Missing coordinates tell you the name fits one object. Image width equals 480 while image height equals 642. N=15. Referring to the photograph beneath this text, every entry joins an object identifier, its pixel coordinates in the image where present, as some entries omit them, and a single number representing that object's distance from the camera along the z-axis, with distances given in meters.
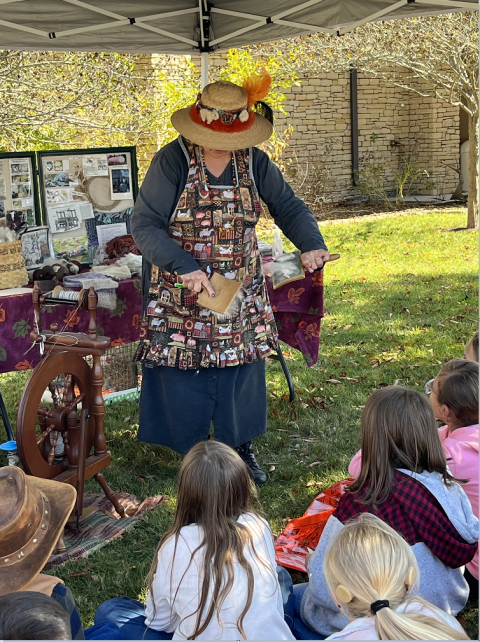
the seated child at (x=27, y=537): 1.81
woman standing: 3.38
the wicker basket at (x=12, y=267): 3.80
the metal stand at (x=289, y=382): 4.61
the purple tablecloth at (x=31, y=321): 3.65
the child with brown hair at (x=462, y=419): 2.68
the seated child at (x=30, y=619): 1.36
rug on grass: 3.09
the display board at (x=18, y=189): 4.18
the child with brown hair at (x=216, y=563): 1.95
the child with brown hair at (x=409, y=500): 2.30
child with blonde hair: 1.58
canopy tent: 4.11
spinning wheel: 2.91
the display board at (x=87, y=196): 4.39
